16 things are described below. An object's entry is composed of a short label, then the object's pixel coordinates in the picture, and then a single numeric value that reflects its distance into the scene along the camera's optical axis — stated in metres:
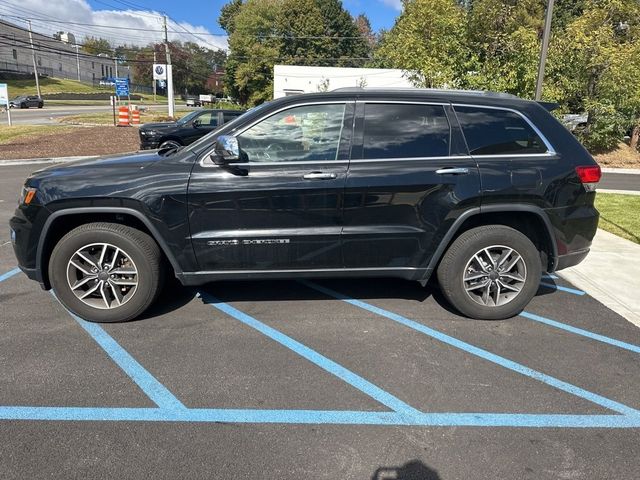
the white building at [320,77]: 38.12
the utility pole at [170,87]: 37.56
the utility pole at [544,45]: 10.99
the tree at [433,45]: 17.83
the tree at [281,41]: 58.06
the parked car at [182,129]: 16.00
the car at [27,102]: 52.06
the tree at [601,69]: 17.02
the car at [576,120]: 18.80
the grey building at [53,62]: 83.81
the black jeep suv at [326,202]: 3.75
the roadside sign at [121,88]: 34.38
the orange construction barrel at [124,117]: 28.91
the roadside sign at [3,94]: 24.50
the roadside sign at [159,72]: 41.09
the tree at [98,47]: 111.71
